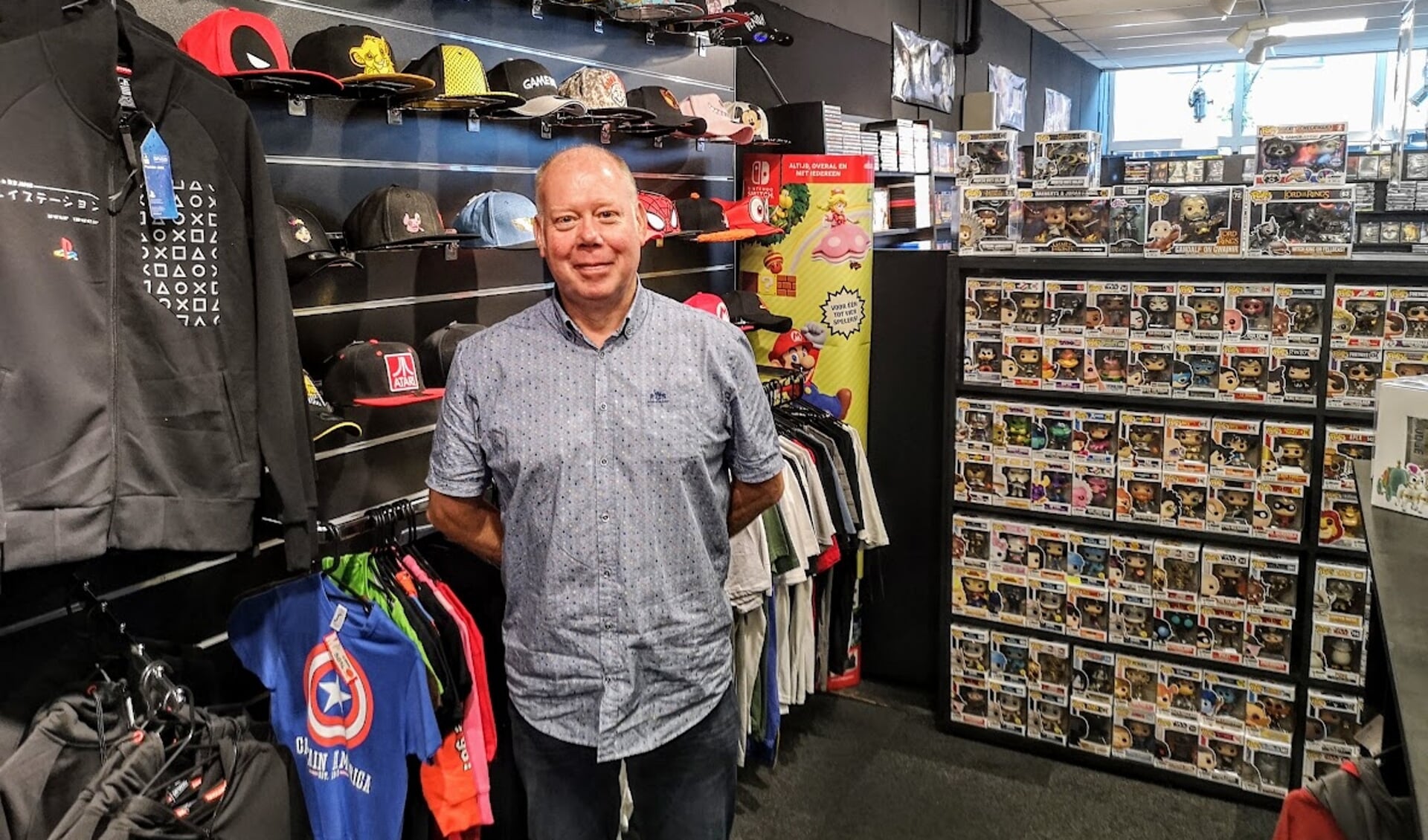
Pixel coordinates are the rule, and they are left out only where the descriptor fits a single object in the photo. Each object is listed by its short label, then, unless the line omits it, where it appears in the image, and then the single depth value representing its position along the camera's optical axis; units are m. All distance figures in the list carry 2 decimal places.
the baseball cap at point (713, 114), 3.70
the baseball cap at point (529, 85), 2.88
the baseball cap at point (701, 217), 3.67
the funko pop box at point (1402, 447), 2.16
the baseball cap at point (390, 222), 2.51
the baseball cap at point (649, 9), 3.35
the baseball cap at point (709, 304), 3.56
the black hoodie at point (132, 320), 1.64
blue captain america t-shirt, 2.11
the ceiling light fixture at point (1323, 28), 9.20
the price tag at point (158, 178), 1.77
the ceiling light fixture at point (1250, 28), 8.64
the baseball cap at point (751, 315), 3.81
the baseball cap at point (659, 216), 3.40
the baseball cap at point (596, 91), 3.14
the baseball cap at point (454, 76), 2.63
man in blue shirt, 1.95
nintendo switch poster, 3.94
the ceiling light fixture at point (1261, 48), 9.02
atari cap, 2.38
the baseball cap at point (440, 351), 2.64
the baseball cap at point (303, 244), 2.22
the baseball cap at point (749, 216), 3.92
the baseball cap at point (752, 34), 3.90
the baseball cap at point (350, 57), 2.36
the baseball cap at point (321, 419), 2.20
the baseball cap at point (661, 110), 3.41
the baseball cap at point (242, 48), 2.12
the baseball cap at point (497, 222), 2.78
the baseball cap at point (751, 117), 3.92
